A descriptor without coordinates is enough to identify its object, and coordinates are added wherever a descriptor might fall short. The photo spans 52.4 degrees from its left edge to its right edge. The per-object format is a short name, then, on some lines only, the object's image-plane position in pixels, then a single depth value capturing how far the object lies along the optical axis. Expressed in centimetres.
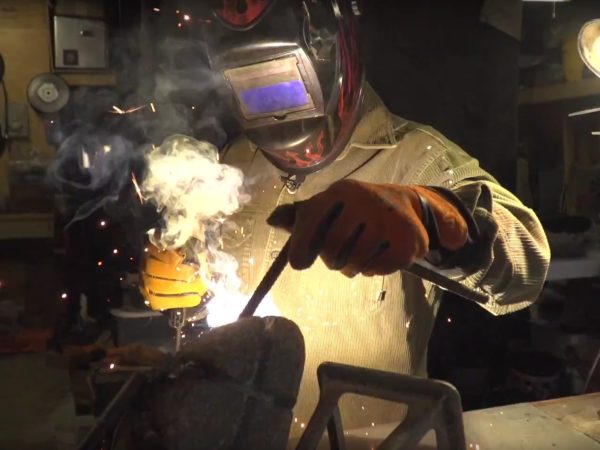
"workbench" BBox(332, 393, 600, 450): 112
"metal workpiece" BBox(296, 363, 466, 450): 85
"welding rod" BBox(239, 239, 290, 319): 80
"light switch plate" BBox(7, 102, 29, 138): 244
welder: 121
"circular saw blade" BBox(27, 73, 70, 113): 241
